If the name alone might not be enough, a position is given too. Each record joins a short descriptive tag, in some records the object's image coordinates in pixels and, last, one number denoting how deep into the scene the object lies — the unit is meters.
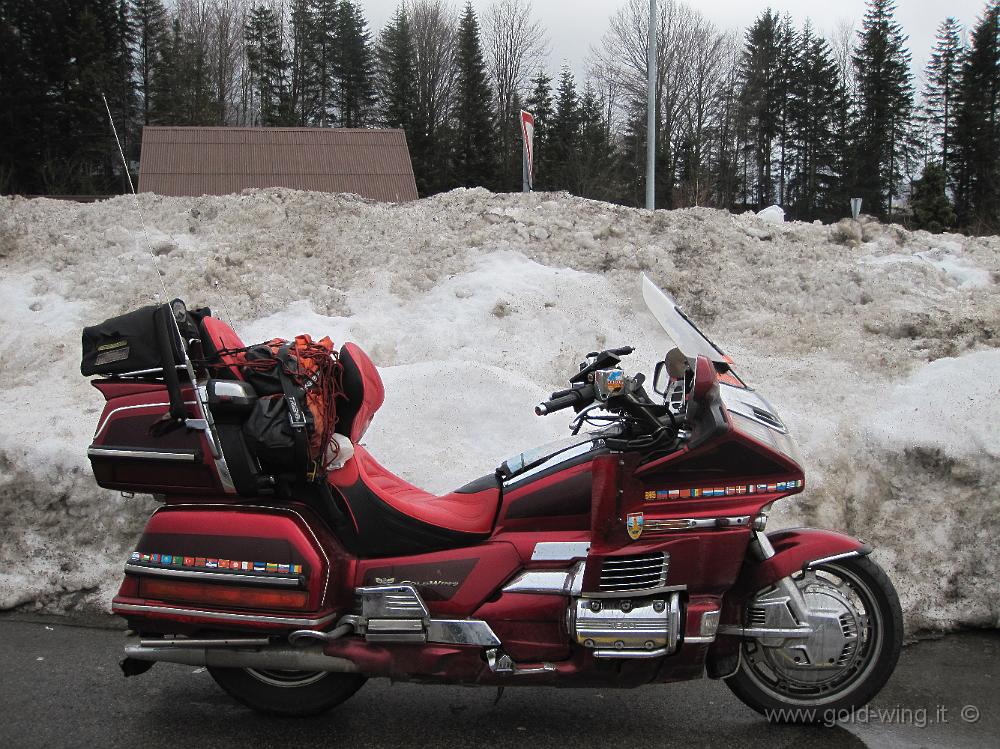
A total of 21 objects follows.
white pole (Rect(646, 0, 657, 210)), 16.39
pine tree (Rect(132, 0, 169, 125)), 47.88
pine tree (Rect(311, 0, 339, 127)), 51.78
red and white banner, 11.05
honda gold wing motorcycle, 3.43
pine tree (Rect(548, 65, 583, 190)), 43.84
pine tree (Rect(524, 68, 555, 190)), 45.69
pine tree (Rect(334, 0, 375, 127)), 51.53
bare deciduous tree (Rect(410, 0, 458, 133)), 48.78
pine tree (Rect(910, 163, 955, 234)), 34.91
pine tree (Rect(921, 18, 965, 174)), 50.12
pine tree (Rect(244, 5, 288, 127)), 51.72
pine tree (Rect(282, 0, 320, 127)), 51.53
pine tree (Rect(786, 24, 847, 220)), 50.53
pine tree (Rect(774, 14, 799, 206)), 50.94
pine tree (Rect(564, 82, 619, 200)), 41.25
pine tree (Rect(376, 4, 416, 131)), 47.84
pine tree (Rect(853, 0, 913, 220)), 48.47
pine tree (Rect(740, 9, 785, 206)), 49.97
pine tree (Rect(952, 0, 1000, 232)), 46.38
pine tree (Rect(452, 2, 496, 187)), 45.78
